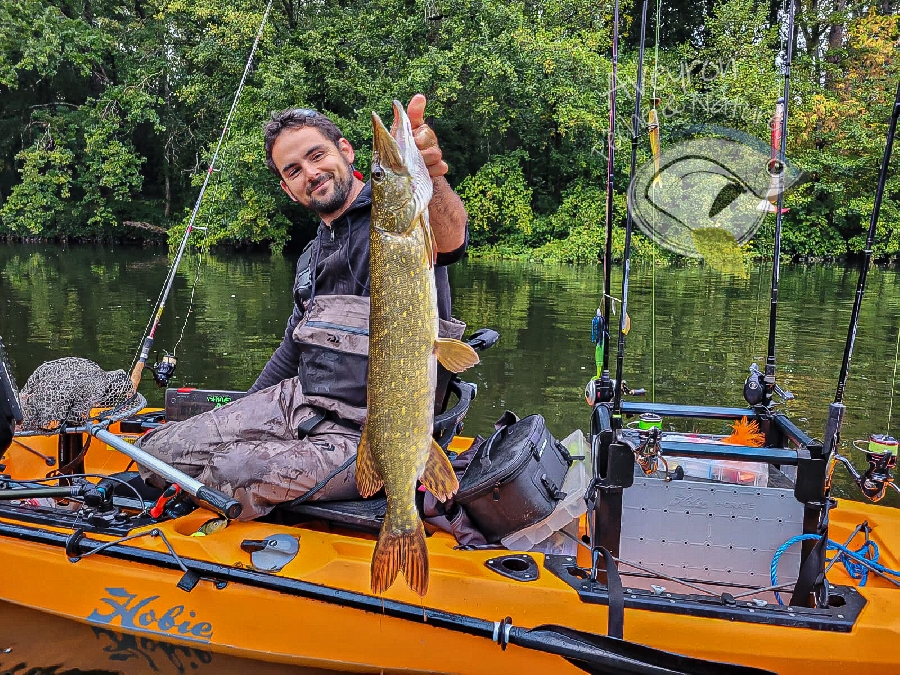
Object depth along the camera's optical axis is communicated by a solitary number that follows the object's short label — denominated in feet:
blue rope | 8.95
